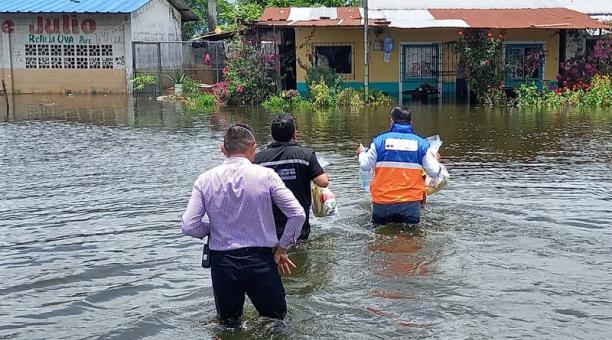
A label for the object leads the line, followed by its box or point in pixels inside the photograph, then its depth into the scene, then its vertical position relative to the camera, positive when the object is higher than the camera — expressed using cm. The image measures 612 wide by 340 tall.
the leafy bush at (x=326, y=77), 2491 +13
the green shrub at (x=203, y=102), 2553 -64
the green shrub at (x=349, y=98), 2430 -57
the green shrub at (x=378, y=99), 2492 -62
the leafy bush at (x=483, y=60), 2469 +60
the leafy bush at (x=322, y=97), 2388 -49
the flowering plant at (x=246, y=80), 2541 +8
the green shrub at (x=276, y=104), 2373 -70
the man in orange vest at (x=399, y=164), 766 -85
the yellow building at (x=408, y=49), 2688 +109
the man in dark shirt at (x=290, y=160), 661 -68
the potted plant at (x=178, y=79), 2948 +18
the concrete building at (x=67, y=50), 3256 +150
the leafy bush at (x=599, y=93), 2311 -50
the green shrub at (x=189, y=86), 2906 -10
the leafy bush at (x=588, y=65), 2550 +39
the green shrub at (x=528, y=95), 2416 -55
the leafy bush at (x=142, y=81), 3170 +13
